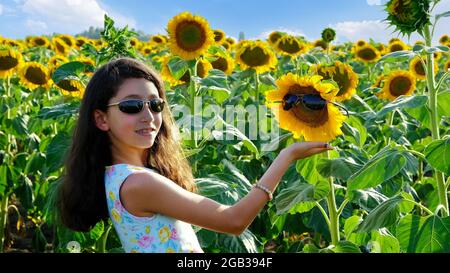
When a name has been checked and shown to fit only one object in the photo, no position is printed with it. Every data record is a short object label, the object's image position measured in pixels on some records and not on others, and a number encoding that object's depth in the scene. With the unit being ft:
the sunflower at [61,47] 25.31
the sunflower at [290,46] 16.69
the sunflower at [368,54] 21.52
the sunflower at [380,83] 14.37
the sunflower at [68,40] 27.31
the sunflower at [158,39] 30.66
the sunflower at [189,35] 11.50
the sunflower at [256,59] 14.74
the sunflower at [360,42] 28.76
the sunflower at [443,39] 29.97
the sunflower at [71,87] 10.65
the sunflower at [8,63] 15.28
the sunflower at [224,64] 14.12
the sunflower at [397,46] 21.81
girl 5.05
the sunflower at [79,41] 30.95
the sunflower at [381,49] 23.43
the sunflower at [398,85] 12.67
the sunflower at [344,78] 7.97
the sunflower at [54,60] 15.87
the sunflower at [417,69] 13.70
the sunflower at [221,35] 20.62
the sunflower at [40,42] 31.42
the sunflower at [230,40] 27.30
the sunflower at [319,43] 28.12
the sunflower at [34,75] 14.82
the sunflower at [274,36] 19.93
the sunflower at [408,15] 6.66
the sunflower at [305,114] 5.46
